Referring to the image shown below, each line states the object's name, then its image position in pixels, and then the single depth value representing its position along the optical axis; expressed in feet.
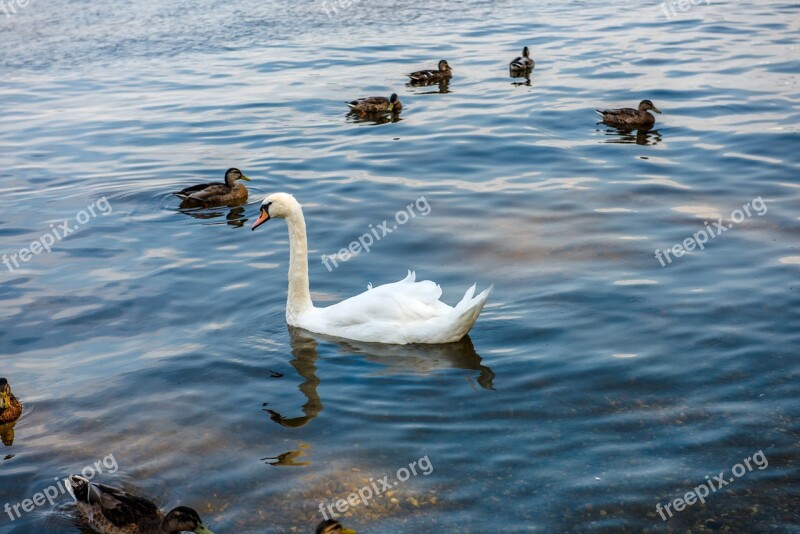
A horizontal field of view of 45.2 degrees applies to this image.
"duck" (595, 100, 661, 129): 57.06
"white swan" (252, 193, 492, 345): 31.65
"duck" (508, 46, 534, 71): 72.64
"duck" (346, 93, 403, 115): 63.82
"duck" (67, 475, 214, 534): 22.79
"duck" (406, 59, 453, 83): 71.41
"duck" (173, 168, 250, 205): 49.37
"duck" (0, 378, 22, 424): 29.40
